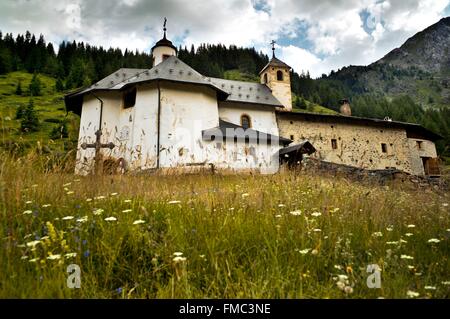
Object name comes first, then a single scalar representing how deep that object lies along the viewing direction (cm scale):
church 1766
